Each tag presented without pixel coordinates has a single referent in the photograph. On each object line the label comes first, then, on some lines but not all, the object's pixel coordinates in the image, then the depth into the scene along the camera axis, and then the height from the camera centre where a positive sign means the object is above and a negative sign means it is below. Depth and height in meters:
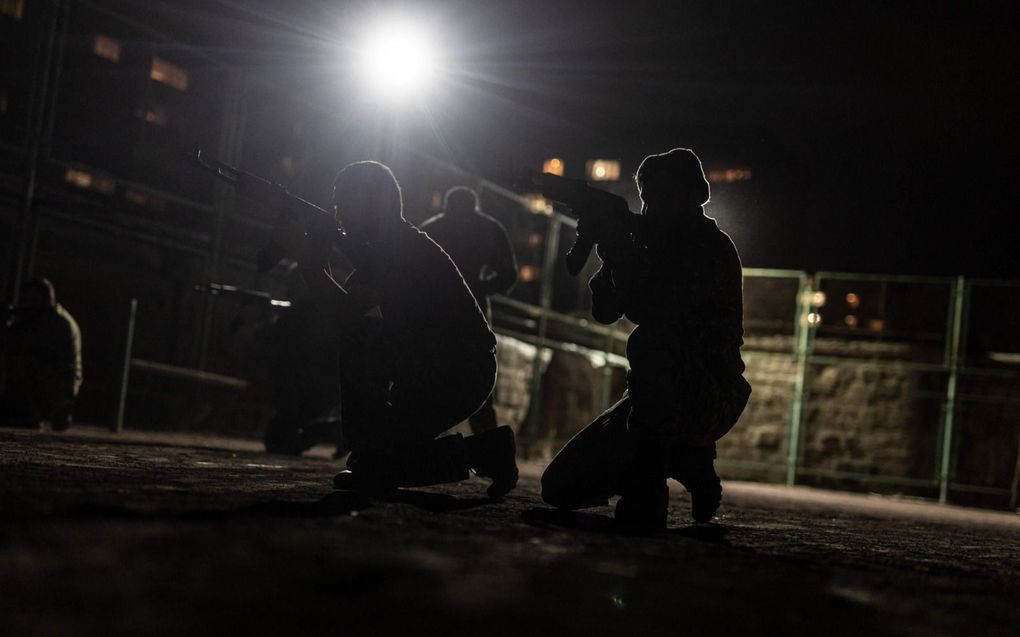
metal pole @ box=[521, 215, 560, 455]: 11.98 +0.97
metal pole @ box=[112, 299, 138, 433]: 9.08 -0.19
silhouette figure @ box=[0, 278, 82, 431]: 8.72 -0.17
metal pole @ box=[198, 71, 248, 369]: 11.66 +2.15
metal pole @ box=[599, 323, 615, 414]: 13.55 +0.25
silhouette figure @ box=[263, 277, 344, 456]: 8.14 -0.02
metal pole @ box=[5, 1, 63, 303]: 9.39 +1.63
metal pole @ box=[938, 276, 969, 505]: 12.77 +0.57
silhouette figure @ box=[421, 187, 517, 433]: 7.82 +0.97
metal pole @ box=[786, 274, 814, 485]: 13.34 +0.65
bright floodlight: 10.46 +2.94
